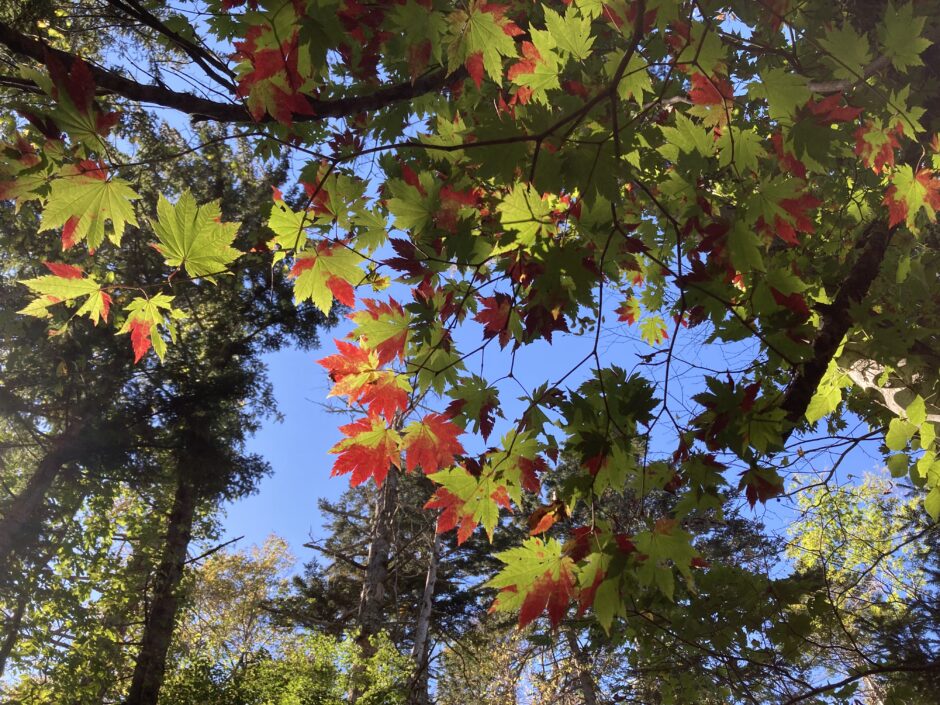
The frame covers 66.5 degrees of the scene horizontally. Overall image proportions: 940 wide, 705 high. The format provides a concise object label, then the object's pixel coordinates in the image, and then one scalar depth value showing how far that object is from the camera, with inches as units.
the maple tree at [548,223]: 26.6
